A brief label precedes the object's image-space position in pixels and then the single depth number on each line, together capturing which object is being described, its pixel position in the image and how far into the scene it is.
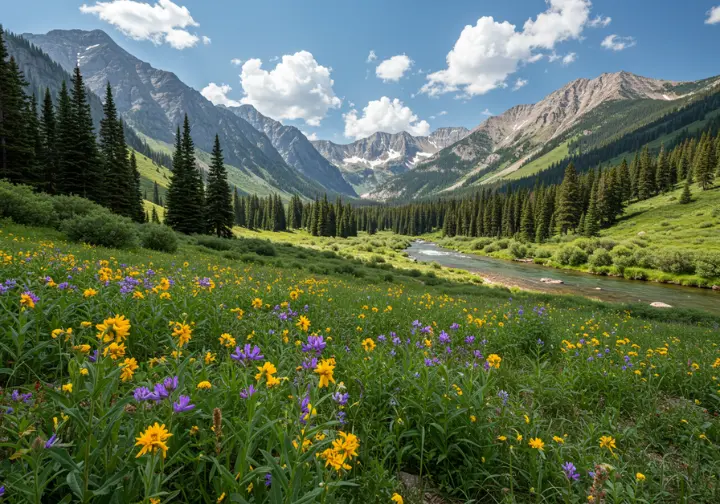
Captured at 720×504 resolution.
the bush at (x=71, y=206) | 19.23
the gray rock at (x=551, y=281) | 36.57
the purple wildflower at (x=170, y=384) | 1.63
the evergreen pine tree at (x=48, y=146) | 35.50
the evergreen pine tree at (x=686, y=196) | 66.25
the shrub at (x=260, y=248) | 30.20
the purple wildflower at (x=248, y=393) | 1.84
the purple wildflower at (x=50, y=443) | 1.29
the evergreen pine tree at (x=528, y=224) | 82.06
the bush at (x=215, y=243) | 29.22
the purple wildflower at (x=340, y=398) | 2.13
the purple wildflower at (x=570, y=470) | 2.03
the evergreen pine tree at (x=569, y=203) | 75.19
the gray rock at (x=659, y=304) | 24.35
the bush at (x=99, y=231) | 15.89
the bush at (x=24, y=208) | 16.62
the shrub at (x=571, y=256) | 49.66
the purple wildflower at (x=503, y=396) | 2.99
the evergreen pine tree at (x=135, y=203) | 44.30
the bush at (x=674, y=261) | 37.76
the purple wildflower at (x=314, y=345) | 2.40
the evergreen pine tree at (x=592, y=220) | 68.06
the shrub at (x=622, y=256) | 42.75
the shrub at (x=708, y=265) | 35.06
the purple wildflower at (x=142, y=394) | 1.59
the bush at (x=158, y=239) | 19.73
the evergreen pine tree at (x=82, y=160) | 34.84
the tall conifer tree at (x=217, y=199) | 45.56
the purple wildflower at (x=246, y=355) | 2.20
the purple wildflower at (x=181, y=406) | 1.56
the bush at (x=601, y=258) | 45.50
